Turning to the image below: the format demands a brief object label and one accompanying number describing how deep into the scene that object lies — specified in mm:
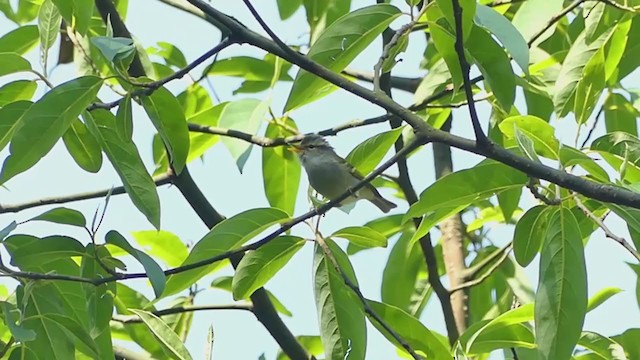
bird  6680
